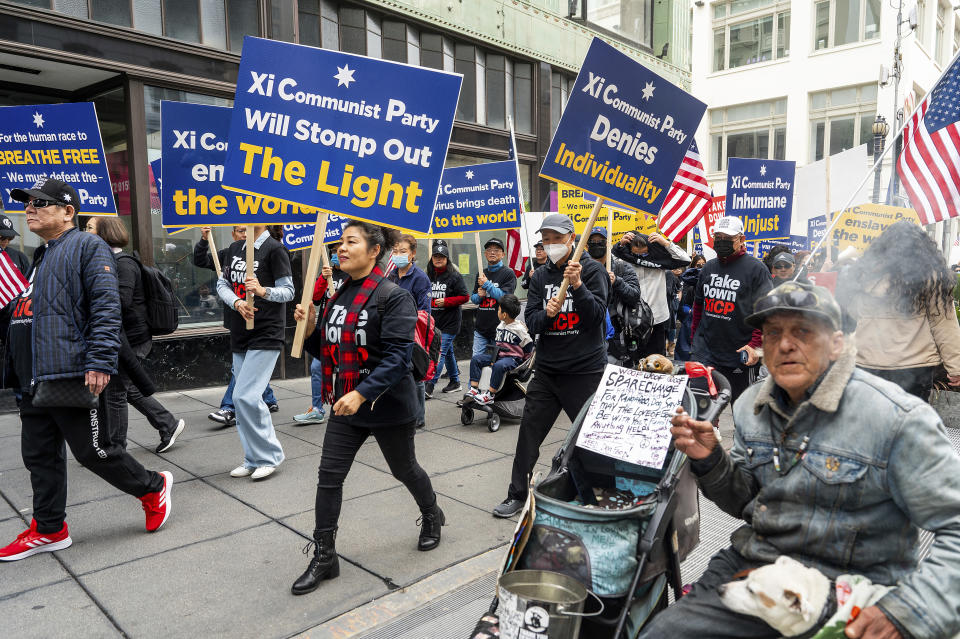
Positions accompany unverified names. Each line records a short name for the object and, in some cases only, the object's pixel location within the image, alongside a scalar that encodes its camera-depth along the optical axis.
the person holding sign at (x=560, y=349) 4.48
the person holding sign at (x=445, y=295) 8.46
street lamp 15.63
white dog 1.85
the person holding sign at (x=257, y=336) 5.19
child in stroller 6.98
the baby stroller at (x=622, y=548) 2.50
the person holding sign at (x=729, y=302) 5.41
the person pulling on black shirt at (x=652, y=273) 7.67
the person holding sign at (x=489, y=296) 8.27
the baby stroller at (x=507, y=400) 7.00
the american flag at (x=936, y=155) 4.33
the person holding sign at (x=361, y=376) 3.54
